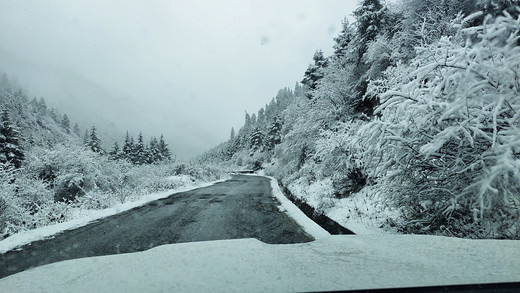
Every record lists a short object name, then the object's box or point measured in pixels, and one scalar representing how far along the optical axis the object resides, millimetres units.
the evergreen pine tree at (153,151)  55825
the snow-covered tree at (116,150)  49934
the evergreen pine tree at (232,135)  114000
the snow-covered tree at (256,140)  77562
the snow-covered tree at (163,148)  63344
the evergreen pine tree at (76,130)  146188
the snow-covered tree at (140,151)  52538
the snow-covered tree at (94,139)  46838
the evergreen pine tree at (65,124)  135250
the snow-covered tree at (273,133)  63750
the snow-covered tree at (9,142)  20172
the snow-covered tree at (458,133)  3775
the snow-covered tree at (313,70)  28381
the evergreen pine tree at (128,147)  52159
